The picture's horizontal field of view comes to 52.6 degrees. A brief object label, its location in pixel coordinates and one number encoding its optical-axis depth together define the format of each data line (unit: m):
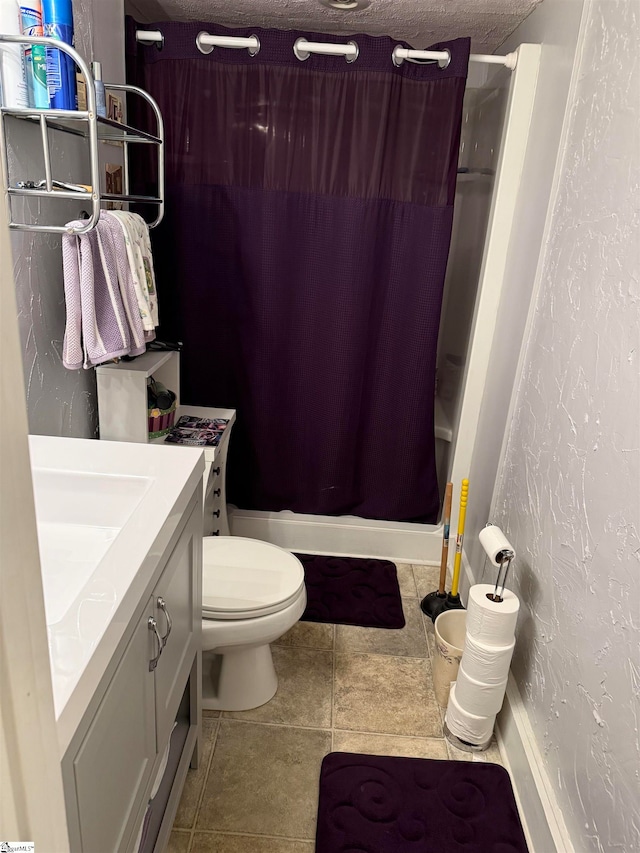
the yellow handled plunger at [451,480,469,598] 2.19
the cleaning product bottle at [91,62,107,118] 1.57
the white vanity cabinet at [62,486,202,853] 0.85
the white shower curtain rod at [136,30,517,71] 2.07
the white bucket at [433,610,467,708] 1.97
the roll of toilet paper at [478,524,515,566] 1.79
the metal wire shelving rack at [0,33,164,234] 1.28
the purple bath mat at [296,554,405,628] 2.38
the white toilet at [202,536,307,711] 1.73
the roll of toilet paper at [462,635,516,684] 1.73
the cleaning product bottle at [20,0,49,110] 1.33
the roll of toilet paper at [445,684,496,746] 1.82
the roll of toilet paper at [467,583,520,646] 1.71
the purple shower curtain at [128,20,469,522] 2.17
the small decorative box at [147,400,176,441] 2.13
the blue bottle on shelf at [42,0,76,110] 1.36
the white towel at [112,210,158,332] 1.74
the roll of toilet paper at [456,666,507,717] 1.78
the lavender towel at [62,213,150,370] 1.60
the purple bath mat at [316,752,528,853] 1.57
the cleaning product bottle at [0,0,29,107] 1.33
